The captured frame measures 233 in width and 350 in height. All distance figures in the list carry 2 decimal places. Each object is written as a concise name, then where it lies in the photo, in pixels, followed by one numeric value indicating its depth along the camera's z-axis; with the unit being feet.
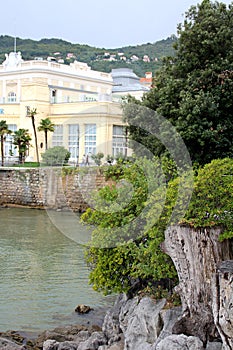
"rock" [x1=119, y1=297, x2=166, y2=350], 29.58
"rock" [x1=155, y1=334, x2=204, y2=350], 26.53
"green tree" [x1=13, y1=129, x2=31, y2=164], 129.39
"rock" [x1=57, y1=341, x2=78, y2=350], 32.76
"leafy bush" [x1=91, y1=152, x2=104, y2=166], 119.03
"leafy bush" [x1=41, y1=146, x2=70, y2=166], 121.60
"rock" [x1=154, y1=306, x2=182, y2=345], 28.25
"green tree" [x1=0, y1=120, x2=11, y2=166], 128.36
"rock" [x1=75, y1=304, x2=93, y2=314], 42.01
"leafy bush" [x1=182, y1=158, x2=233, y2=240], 28.22
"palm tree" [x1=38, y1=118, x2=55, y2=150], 131.23
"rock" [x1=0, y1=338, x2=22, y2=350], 33.00
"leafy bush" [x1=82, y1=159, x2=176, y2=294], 34.01
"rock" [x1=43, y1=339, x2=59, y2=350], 33.09
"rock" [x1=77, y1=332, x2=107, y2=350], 32.42
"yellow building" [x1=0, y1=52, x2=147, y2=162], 136.46
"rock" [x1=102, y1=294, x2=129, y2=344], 33.37
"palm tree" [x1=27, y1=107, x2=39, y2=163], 134.02
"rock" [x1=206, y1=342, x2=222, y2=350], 26.40
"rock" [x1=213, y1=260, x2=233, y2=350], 24.52
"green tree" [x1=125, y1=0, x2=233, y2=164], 62.80
